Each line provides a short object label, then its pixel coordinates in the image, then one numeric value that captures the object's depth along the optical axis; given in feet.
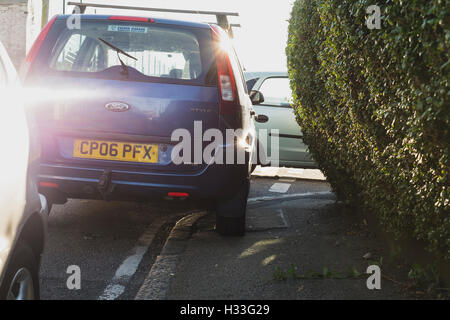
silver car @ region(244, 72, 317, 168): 37.55
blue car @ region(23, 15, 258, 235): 18.48
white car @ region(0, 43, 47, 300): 9.48
